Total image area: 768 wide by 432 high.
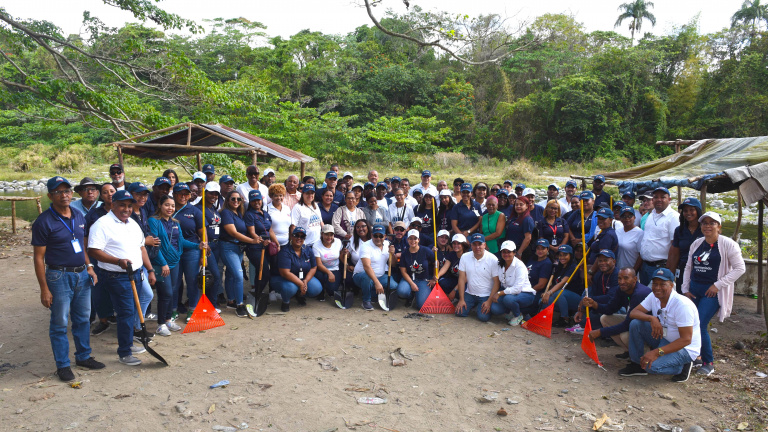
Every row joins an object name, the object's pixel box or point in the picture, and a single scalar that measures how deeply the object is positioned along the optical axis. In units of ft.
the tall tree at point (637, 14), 128.88
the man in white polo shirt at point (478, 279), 22.75
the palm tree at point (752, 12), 110.73
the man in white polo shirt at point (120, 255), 15.71
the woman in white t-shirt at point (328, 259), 24.36
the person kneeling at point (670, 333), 16.22
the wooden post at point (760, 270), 23.11
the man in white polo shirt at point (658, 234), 20.75
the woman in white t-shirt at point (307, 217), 24.79
